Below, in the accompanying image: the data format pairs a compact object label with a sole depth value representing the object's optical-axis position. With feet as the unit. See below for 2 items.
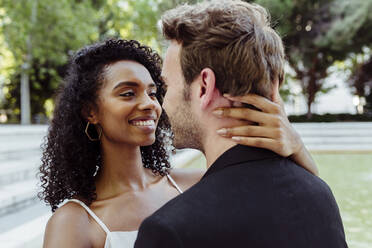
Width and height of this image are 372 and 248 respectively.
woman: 6.31
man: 3.19
